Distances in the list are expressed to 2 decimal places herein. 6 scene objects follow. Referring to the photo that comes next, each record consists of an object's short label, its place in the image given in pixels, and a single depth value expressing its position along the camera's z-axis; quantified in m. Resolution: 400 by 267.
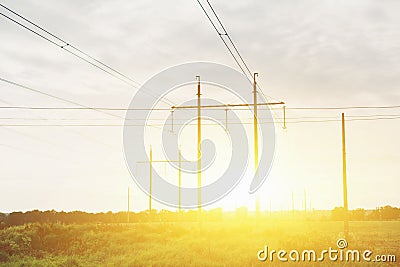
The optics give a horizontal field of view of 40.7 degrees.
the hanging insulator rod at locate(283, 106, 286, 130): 40.11
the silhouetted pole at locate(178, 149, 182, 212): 68.56
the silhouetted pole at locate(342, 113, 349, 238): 42.50
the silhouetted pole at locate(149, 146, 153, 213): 79.95
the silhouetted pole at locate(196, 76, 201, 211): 36.84
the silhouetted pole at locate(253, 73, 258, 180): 37.56
